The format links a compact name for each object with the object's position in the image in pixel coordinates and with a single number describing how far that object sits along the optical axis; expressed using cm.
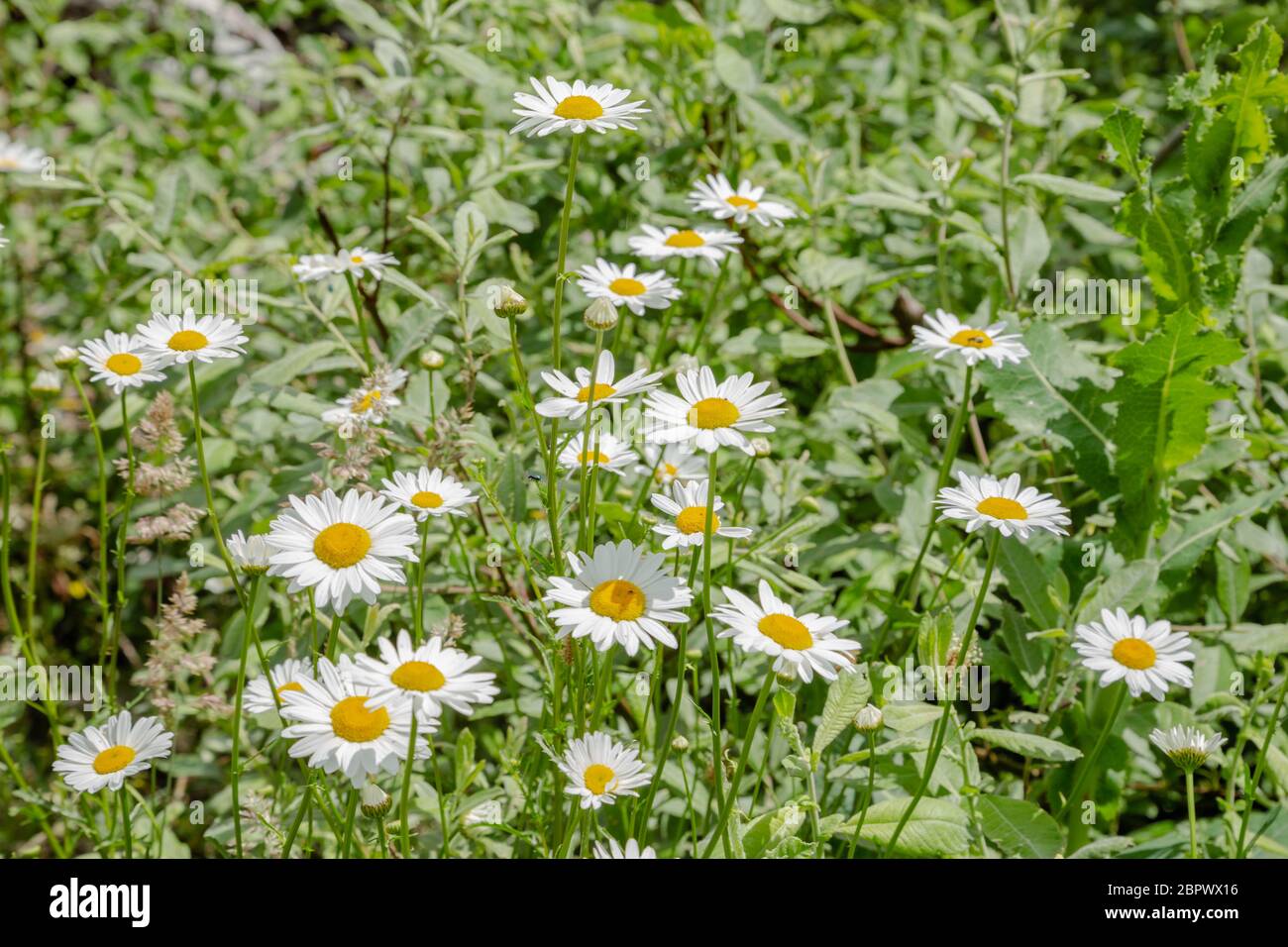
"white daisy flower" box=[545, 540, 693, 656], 131
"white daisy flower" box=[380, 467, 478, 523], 135
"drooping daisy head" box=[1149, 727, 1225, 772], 136
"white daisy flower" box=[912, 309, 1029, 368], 144
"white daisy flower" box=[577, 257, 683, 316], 142
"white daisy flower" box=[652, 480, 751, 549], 135
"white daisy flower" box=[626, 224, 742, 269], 145
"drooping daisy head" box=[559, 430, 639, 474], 138
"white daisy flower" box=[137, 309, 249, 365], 138
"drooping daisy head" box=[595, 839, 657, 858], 133
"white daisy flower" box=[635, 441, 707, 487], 146
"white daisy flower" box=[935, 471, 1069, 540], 135
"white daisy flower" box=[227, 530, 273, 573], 133
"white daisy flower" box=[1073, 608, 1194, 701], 135
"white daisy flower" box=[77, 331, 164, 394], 138
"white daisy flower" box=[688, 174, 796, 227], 149
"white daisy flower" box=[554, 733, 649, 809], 133
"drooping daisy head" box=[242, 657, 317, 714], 136
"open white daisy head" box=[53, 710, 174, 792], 136
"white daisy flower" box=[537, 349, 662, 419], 135
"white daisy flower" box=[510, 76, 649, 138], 136
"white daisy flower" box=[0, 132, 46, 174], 175
